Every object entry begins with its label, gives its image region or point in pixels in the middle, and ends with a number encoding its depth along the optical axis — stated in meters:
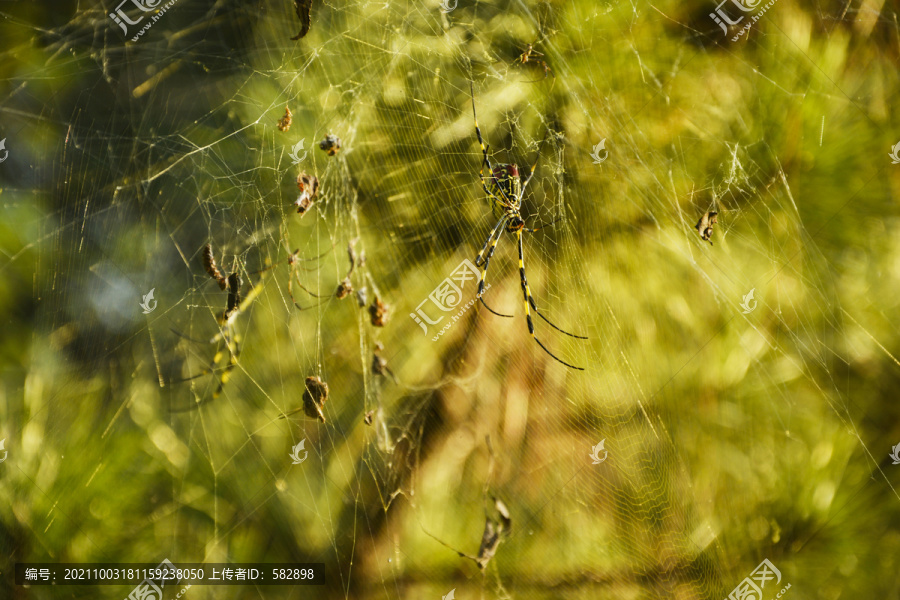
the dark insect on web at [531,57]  1.00
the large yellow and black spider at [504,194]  1.00
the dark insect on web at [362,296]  1.00
